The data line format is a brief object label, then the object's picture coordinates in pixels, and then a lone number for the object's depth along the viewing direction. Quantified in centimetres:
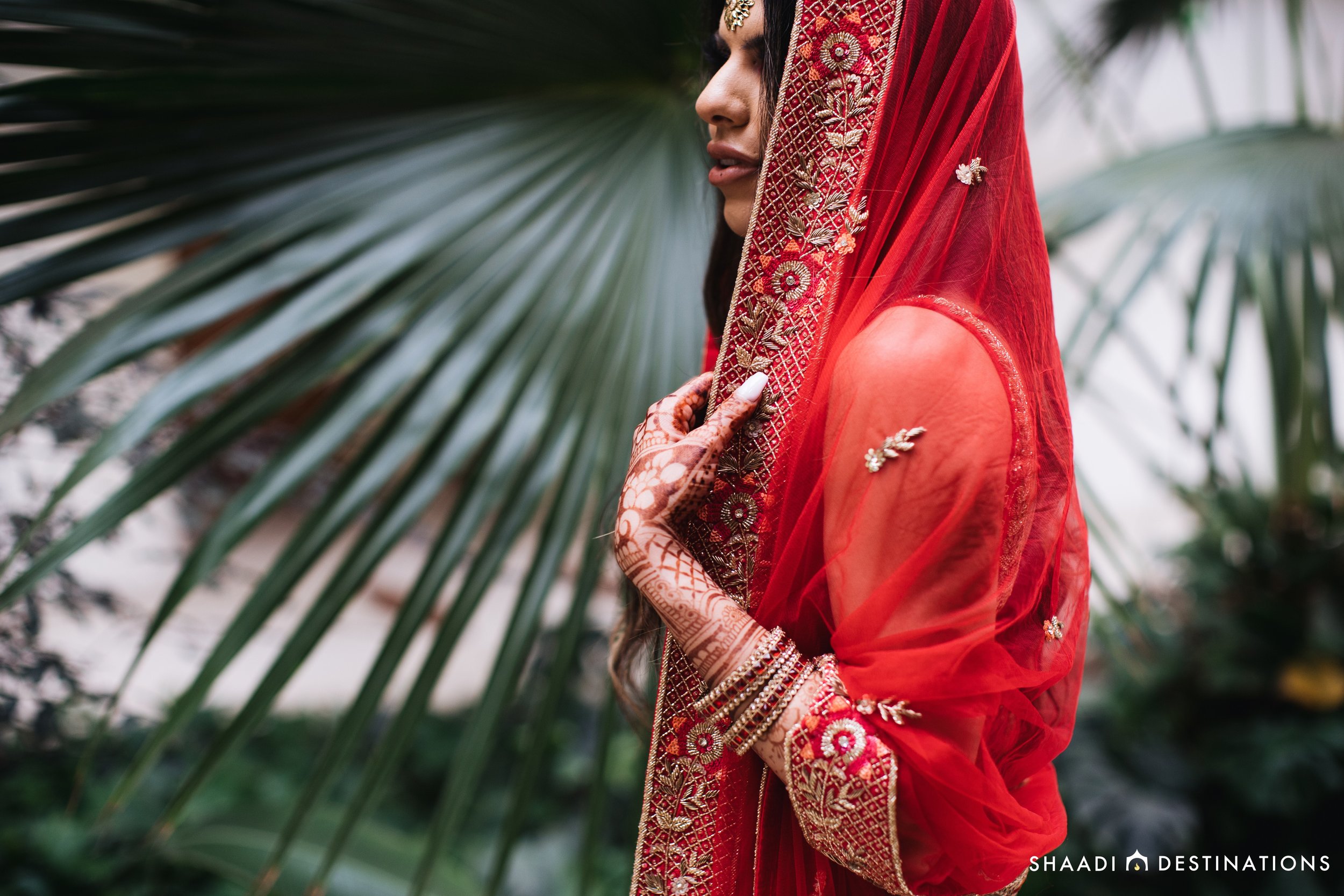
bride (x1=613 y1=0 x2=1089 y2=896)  69
